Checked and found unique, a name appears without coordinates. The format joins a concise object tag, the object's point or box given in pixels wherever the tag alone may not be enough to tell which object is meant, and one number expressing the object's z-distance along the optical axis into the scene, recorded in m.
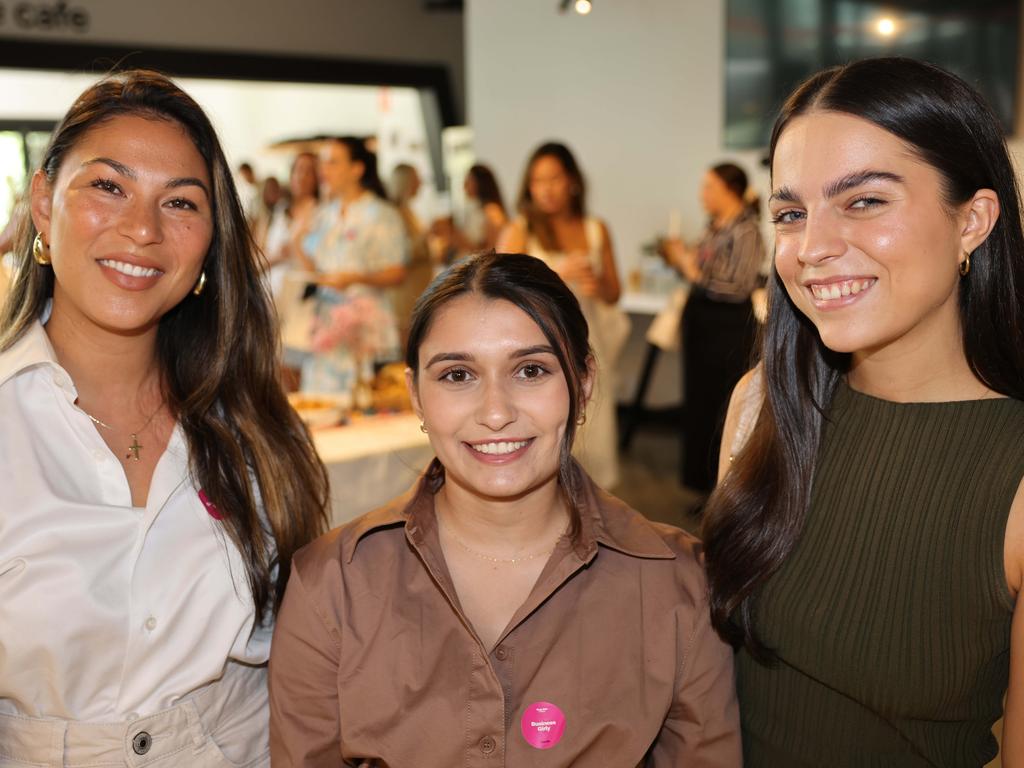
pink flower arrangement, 3.60
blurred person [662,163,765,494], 5.15
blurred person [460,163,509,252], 6.72
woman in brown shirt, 1.57
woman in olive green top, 1.42
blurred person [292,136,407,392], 4.47
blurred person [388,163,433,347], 6.15
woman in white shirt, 1.55
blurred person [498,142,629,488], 4.58
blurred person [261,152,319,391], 3.98
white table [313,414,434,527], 3.22
